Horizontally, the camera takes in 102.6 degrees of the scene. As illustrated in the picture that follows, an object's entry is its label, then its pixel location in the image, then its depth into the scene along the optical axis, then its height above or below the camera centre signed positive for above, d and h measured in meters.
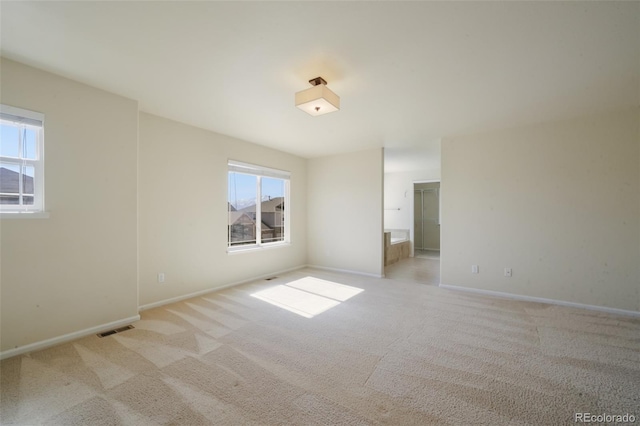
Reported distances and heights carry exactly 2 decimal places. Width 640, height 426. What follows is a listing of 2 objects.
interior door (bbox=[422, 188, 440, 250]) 8.09 -0.25
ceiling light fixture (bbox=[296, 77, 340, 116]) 2.41 +1.10
